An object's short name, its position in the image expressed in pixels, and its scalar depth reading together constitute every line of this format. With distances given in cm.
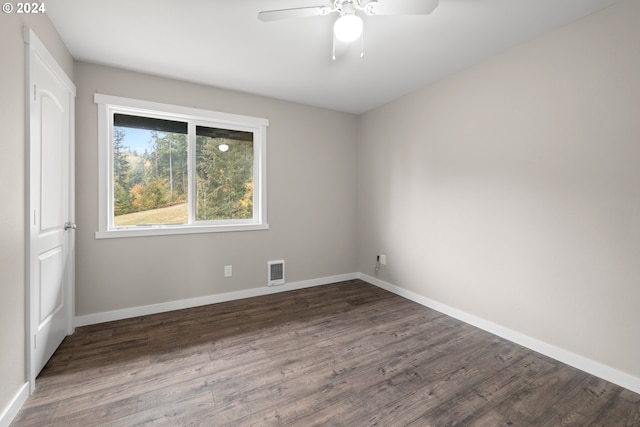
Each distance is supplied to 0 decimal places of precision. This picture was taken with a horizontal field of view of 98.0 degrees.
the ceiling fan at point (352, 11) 156
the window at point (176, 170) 279
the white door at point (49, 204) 176
